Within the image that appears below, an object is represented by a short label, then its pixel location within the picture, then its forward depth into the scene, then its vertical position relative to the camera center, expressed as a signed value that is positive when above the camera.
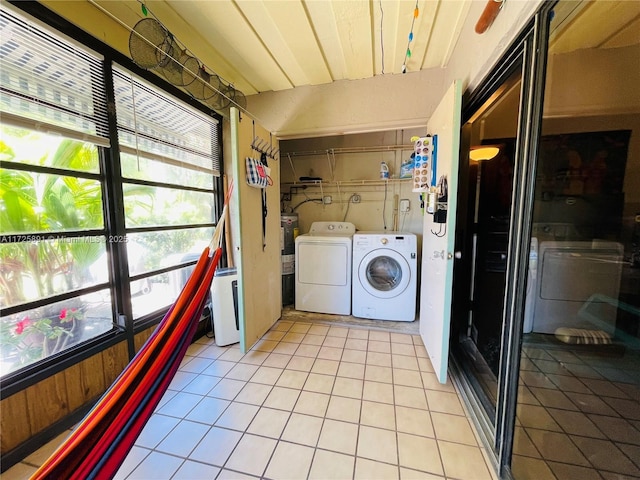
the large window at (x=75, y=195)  1.20 +0.14
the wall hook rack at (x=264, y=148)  2.16 +0.69
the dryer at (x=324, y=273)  2.79 -0.66
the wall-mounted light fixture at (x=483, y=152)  1.89 +0.54
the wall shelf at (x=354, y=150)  3.17 +0.94
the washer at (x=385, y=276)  2.60 -0.65
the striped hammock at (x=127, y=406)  0.84 -0.78
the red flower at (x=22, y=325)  1.26 -0.58
